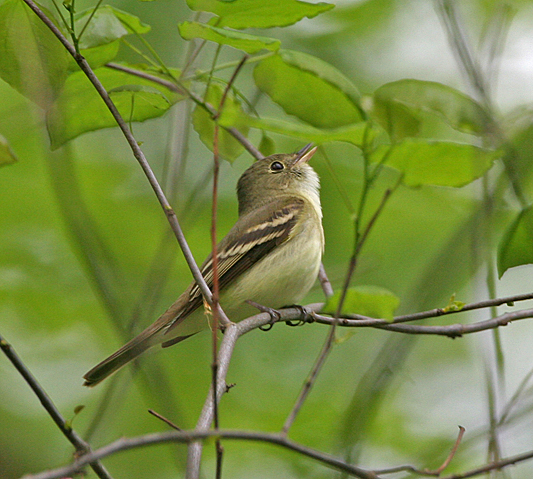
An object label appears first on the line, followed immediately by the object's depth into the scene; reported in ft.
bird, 27.89
